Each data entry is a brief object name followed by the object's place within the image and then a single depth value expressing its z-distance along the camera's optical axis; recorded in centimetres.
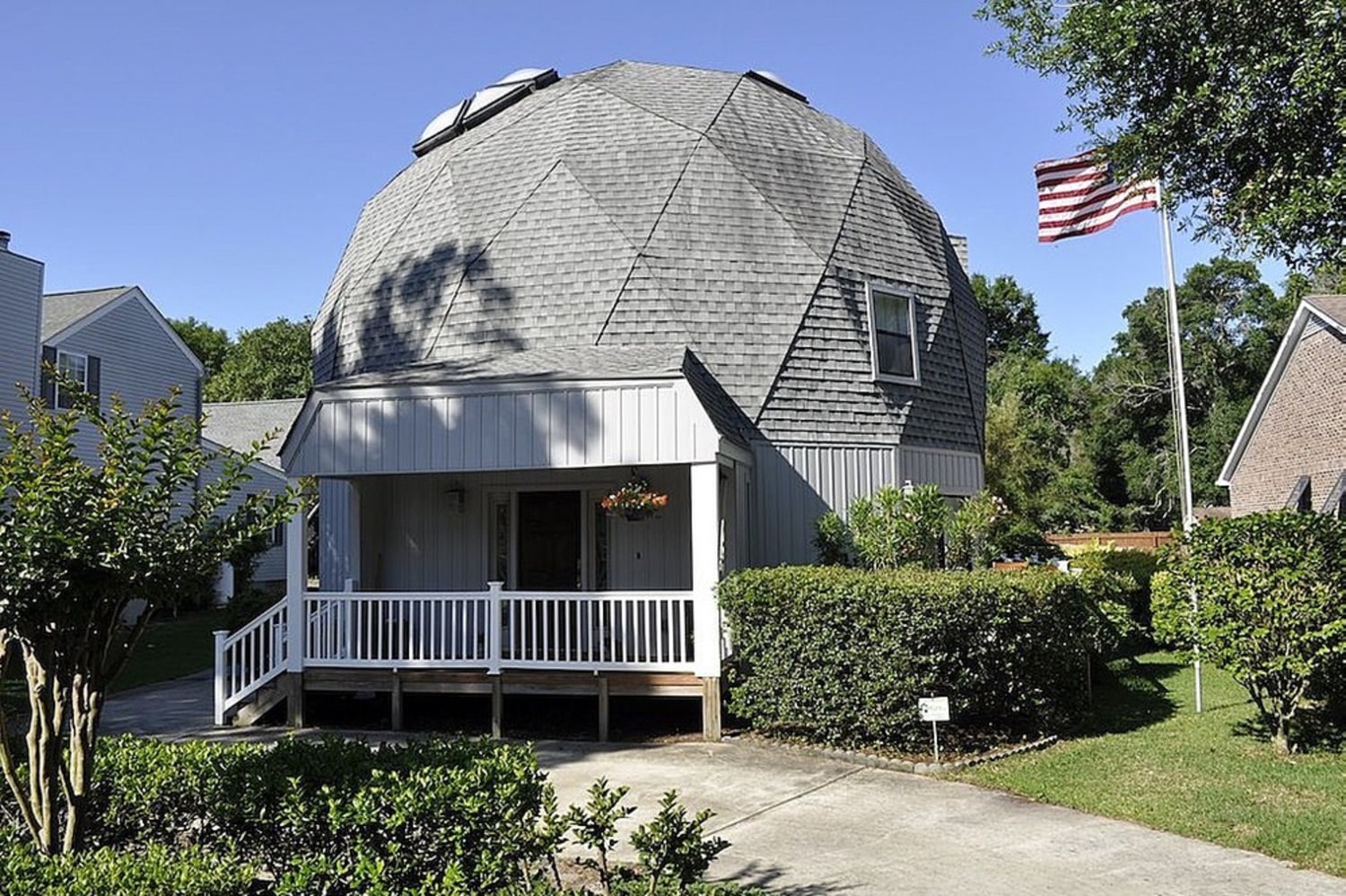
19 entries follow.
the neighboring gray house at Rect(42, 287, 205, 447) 2442
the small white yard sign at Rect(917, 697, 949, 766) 867
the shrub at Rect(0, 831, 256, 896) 407
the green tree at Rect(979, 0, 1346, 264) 812
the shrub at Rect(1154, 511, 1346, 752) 859
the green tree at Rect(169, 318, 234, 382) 6344
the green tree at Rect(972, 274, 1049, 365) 6675
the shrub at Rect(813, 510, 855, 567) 1358
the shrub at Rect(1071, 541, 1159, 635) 1748
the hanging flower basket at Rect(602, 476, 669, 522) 1198
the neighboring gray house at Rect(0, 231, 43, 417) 2119
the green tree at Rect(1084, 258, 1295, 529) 4222
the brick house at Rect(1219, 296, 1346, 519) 2055
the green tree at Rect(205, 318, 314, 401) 5481
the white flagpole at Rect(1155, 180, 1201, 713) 1280
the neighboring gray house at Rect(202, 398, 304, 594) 3244
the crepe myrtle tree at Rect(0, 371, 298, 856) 434
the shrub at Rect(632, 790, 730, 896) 448
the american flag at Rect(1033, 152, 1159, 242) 1435
